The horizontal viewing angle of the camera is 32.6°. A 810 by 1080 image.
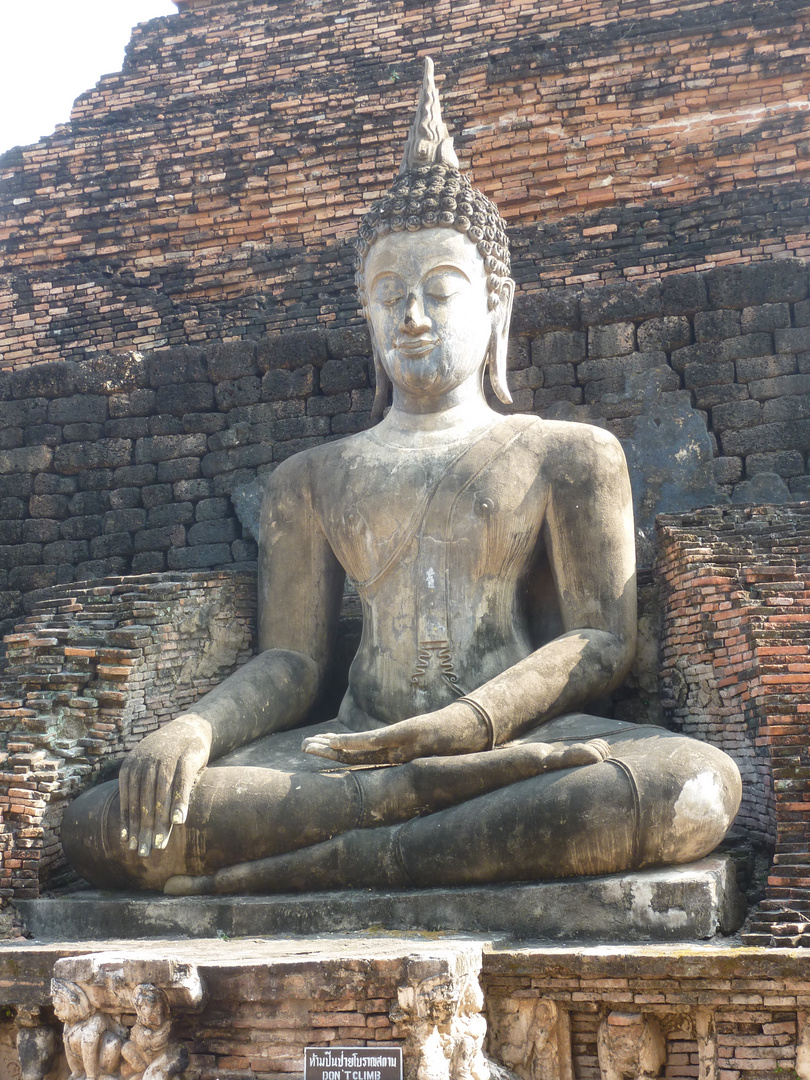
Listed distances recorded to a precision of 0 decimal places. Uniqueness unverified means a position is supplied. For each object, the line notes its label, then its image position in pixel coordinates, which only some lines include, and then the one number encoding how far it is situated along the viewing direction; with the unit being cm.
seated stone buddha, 523
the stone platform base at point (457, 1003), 431
